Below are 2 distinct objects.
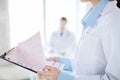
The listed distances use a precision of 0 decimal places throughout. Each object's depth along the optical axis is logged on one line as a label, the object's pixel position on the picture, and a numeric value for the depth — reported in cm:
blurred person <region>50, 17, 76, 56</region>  419
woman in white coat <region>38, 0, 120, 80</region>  89
